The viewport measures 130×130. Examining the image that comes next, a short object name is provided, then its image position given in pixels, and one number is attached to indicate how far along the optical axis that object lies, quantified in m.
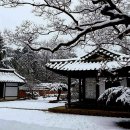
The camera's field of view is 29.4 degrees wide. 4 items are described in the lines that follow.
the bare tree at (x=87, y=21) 8.70
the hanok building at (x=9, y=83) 32.28
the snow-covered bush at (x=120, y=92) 11.85
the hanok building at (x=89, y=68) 17.75
